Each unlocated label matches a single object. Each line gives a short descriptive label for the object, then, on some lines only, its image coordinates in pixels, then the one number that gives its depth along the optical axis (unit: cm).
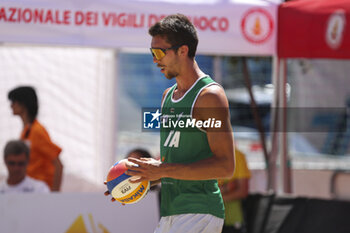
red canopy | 1218
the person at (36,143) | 1332
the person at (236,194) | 1312
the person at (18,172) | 1289
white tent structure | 1182
